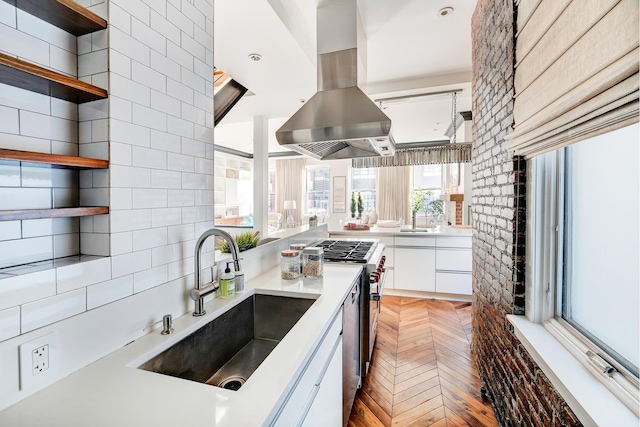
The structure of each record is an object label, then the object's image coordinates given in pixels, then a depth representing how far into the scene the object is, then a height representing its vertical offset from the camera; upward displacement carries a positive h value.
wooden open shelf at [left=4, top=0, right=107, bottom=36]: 0.84 +0.58
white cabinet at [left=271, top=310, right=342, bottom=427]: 0.89 -0.66
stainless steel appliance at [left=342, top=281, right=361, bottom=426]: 1.60 -0.85
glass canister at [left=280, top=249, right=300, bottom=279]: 1.81 -0.35
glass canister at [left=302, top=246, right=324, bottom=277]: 1.86 -0.35
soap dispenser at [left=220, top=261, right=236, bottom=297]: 1.45 -0.38
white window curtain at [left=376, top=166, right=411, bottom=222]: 8.31 +0.46
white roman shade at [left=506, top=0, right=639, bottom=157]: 0.78 +0.45
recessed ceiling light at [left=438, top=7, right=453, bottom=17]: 2.29 +1.54
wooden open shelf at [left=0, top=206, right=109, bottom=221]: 0.74 -0.02
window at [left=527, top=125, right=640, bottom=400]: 0.94 -0.16
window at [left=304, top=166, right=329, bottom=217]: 8.81 +0.50
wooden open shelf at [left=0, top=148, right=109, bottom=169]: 0.74 +0.13
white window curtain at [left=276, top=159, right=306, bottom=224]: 8.93 +0.79
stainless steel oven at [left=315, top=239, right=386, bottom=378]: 2.11 -0.57
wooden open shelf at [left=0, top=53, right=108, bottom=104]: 0.74 +0.35
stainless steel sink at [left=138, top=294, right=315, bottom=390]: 1.11 -0.60
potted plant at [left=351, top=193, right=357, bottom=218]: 7.04 +0.03
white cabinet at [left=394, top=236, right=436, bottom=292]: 3.88 -0.73
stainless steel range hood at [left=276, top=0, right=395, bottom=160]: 1.98 +0.76
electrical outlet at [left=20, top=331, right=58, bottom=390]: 0.75 -0.41
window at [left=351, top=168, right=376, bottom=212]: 8.62 +0.67
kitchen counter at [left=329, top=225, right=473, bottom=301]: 3.79 -0.71
